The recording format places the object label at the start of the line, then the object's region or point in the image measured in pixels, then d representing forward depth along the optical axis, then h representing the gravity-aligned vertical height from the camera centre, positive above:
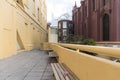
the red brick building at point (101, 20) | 7.38 +2.52
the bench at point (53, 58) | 4.17 -1.03
